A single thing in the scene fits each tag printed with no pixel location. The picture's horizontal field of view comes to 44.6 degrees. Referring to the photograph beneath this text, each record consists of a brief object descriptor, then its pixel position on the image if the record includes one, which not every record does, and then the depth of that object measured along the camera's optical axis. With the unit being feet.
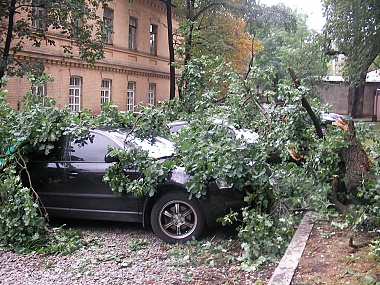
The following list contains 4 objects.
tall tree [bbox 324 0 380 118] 51.29
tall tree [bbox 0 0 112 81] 46.16
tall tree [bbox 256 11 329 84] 106.22
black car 20.03
